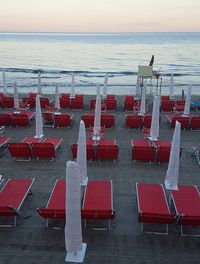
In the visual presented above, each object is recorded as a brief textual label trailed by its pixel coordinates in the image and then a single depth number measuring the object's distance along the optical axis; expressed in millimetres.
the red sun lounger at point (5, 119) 16297
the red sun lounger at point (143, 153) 11891
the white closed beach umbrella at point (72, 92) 21514
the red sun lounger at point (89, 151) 12031
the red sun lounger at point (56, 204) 7574
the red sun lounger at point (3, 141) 12702
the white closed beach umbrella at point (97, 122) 12961
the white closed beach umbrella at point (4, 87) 22403
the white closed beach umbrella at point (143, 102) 17375
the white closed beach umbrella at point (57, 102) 17916
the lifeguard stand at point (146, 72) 20264
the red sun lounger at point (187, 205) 7414
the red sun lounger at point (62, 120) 16438
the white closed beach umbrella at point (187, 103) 16630
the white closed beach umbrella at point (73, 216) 5754
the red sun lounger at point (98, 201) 7578
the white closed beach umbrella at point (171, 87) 21422
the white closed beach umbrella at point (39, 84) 22380
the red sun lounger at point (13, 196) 7738
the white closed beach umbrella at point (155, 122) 12656
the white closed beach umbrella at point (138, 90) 22388
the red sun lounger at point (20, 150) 11938
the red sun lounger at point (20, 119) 16312
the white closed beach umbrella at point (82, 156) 8172
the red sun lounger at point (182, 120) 16172
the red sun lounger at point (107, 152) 12039
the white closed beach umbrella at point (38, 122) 13261
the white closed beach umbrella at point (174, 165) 8172
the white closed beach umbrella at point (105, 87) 21419
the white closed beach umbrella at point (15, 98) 18078
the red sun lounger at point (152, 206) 7445
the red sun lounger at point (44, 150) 12023
